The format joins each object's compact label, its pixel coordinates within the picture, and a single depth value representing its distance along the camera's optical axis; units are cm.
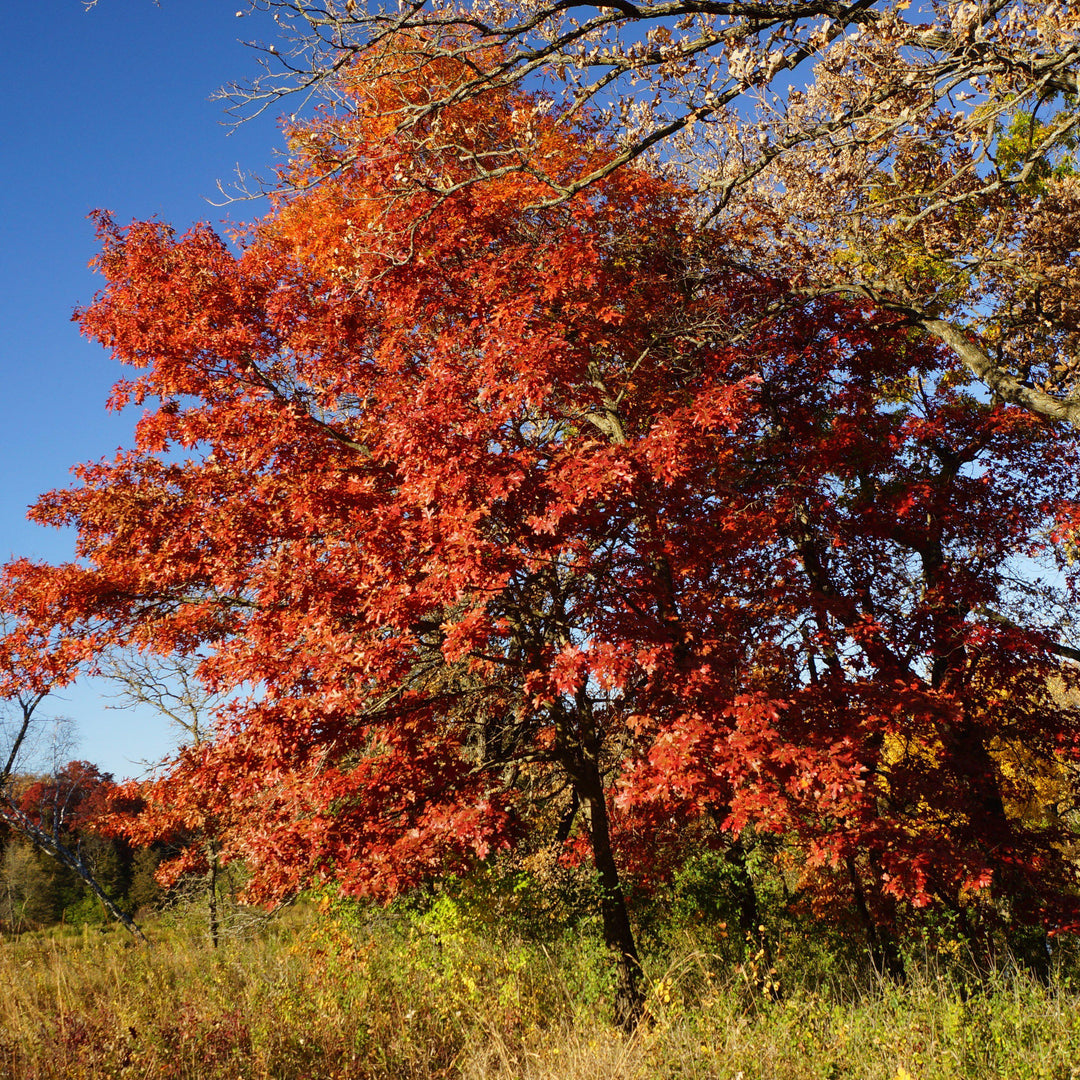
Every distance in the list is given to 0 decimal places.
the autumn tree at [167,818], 840
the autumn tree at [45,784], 887
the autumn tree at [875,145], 605
